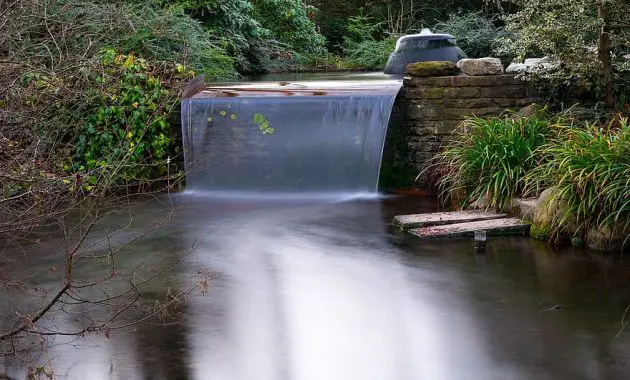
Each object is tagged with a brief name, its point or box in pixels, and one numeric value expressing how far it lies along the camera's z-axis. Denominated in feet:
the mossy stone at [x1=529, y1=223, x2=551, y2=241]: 24.08
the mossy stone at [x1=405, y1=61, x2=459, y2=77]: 32.50
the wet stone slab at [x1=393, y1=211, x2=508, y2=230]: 26.00
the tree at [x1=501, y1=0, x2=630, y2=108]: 29.25
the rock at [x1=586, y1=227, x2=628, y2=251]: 22.39
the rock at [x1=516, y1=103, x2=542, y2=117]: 30.04
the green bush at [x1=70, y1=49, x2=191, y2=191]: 32.68
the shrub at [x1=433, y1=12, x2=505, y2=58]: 49.62
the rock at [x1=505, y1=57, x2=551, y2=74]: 31.31
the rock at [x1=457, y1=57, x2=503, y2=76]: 31.81
